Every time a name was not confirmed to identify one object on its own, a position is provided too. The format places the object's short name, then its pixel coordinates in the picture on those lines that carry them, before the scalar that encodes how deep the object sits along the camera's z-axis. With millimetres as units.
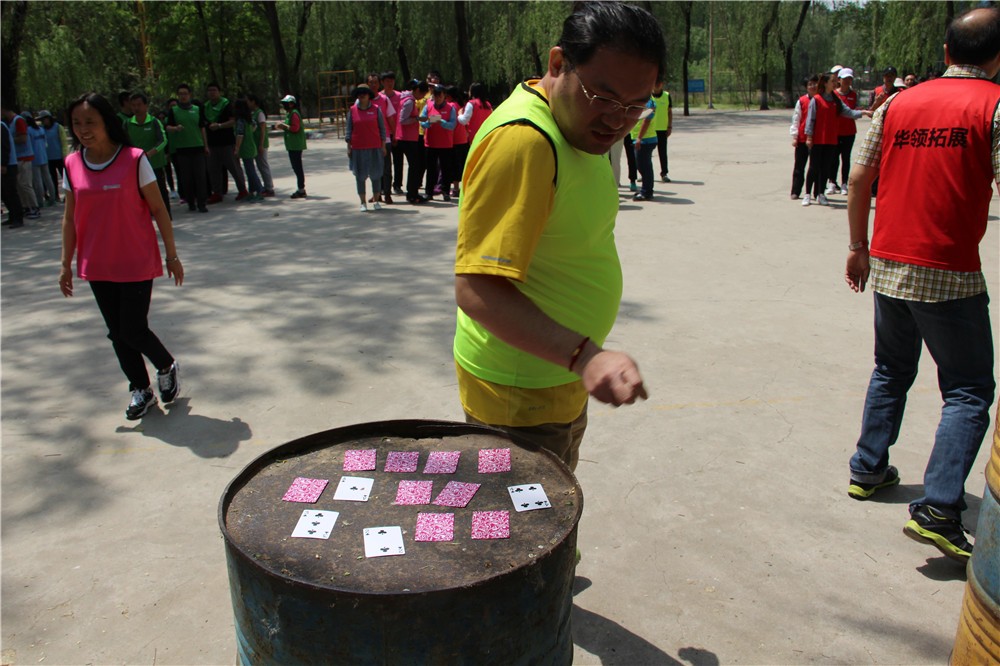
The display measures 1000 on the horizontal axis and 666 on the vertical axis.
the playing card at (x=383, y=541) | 1680
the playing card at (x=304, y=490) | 1871
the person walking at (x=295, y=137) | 12250
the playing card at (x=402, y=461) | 2012
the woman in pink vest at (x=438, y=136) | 11203
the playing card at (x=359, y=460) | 2013
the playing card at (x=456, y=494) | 1862
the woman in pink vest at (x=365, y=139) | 10719
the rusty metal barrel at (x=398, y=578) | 1475
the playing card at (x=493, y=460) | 1990
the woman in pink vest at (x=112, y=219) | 4164
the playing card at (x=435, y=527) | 1729
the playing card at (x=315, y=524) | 1732
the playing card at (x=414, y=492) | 1874
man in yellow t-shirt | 1680
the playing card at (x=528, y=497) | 1839
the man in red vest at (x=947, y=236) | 2902
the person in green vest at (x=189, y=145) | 11133
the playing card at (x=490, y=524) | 1735
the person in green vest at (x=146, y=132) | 9924
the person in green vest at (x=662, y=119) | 11336
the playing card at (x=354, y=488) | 1883
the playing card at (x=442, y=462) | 1990
